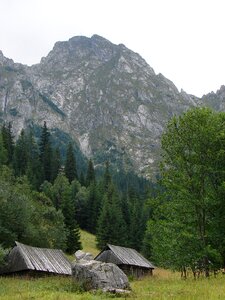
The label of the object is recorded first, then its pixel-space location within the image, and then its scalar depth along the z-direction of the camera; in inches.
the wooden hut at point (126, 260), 2273.6
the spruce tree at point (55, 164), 5147.6
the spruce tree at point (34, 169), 4450.3
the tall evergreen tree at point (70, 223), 3196.4
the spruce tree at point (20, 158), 4714.6
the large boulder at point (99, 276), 932.6
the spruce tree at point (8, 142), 4940.9
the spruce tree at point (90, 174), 5462.6
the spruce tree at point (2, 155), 4228.1
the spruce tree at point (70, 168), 5364.2
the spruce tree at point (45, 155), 5137.8
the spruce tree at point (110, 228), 3521.2
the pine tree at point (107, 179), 5212.6
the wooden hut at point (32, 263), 1685.5
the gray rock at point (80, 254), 1921.8
